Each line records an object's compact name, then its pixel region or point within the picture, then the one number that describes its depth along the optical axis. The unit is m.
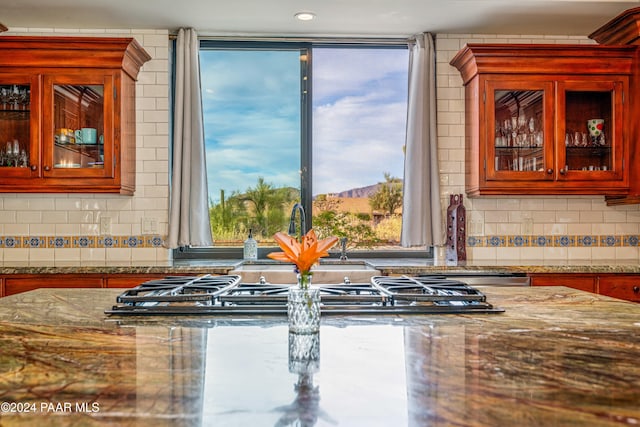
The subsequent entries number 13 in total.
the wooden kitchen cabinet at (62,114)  3.29
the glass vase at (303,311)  1.08
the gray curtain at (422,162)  3.73
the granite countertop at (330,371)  0.71
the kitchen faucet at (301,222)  3.51
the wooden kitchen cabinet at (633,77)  3.34
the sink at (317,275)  3.17
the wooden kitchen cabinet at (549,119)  3.42
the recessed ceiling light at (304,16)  3.45
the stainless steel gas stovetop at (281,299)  1.44
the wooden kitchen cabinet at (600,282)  3.15
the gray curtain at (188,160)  3.66
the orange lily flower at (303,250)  1.09
